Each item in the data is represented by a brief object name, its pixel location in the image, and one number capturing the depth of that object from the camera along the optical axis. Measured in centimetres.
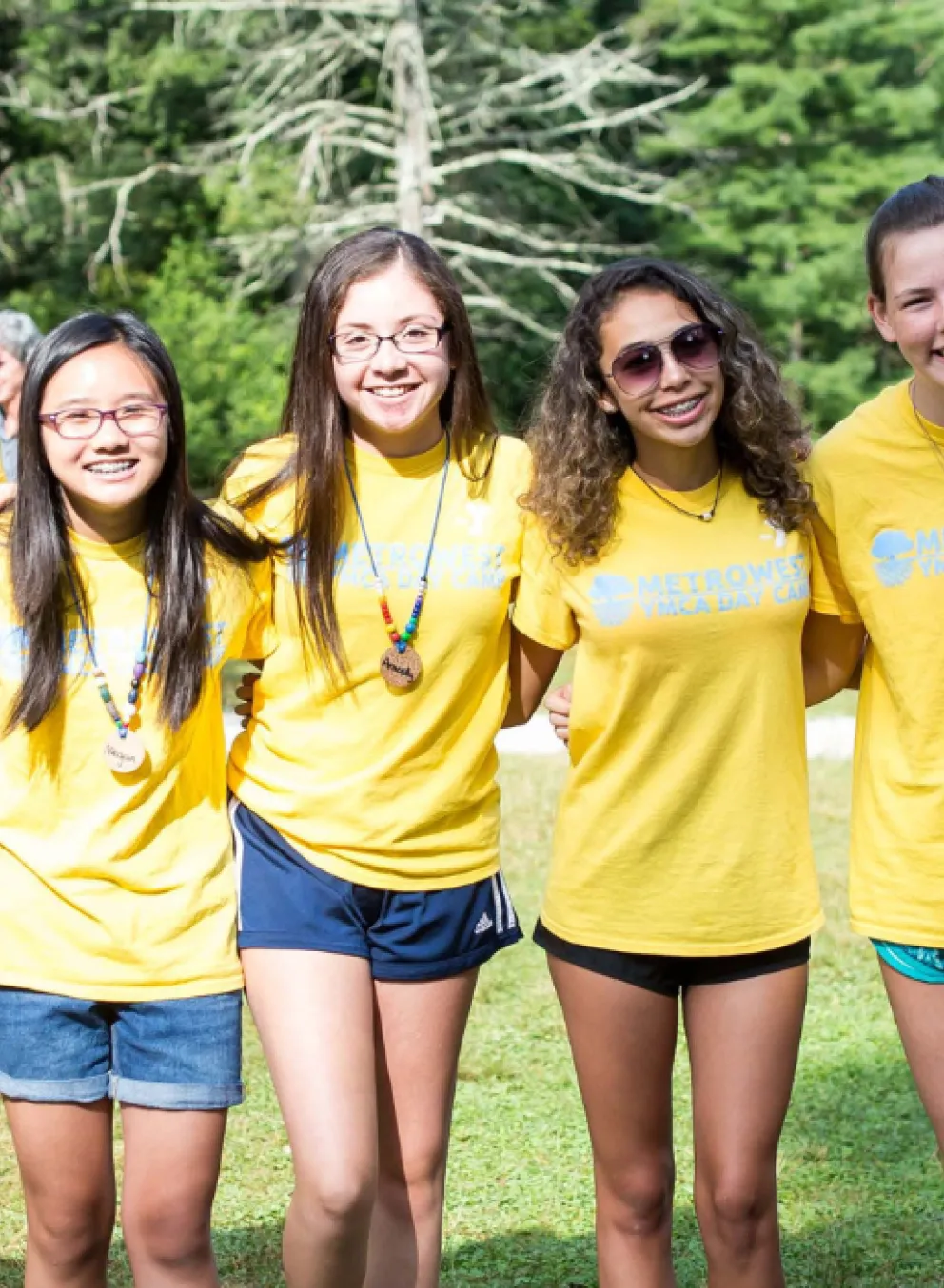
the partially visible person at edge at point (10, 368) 1324
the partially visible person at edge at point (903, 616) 619
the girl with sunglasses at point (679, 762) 638
